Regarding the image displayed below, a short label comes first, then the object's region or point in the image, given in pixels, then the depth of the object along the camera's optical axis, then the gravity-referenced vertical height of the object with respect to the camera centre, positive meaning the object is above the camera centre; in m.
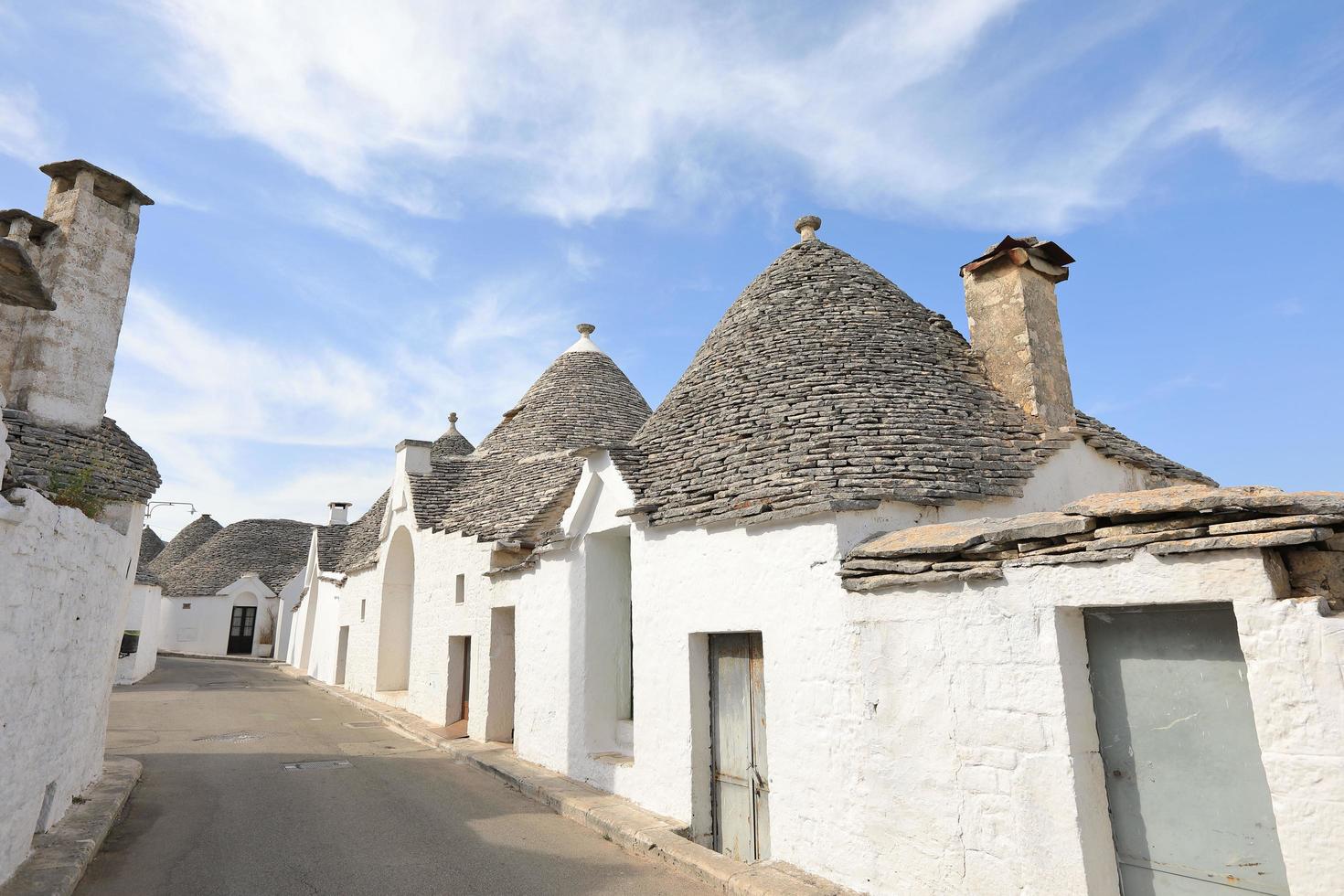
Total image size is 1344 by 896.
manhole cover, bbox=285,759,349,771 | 10.02 -1.62
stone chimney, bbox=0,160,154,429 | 8.68 +4.12
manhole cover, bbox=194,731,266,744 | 11.98 -1.48
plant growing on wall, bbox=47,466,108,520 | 5.78 +1.16
